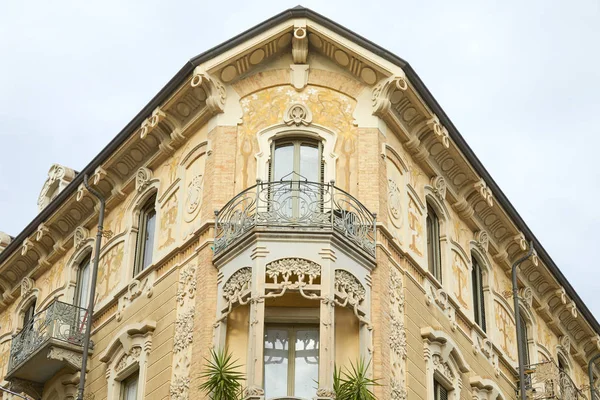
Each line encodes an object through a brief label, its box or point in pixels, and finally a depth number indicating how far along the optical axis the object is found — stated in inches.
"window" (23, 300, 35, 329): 1380.4
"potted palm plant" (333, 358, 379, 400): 930.1
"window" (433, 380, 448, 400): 1082.7
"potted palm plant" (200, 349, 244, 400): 938.7
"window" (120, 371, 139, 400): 1087.6
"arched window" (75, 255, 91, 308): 1250.6
